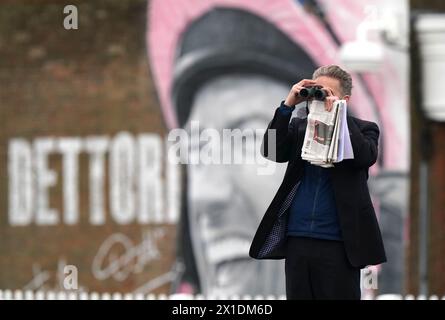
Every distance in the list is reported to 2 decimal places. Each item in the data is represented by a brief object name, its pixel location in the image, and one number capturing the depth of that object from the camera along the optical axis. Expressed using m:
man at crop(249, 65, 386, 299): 12.03
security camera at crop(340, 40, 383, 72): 23.80
